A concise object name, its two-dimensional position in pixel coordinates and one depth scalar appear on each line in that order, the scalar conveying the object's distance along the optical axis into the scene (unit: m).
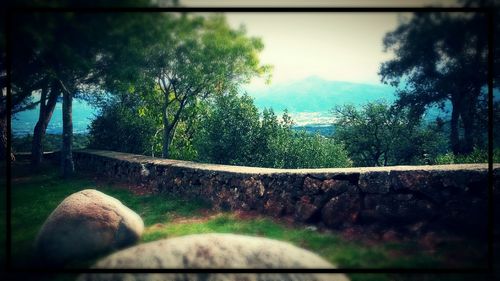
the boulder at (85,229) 5.93
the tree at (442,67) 17.06
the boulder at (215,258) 4.39
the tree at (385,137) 21.45
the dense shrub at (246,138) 13.80
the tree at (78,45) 6.77
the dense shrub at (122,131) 19.28
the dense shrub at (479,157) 11.73
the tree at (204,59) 13.62
